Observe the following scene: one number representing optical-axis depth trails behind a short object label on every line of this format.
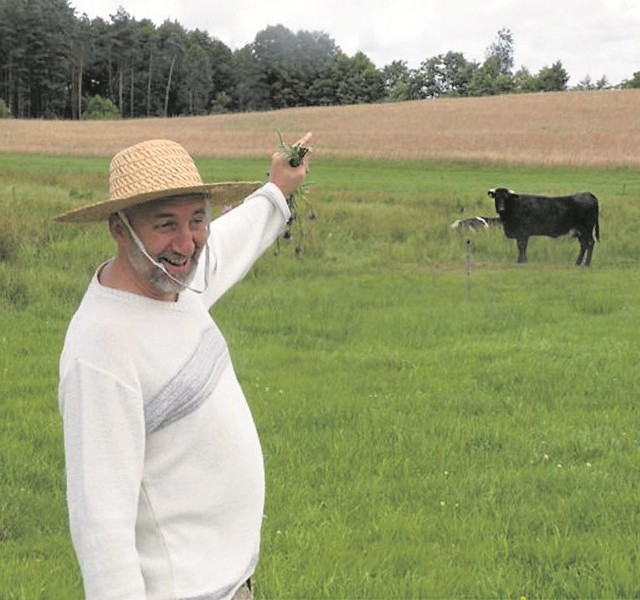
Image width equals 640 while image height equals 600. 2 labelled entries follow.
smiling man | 2.11
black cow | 17.02
